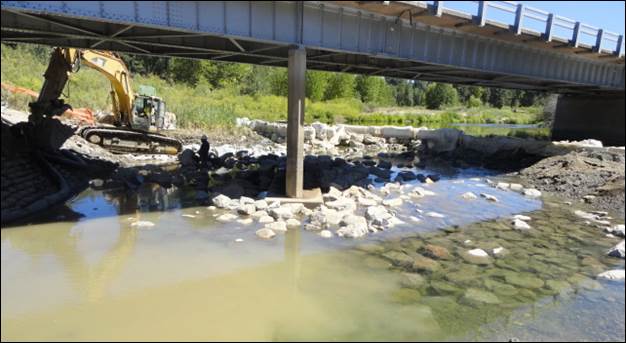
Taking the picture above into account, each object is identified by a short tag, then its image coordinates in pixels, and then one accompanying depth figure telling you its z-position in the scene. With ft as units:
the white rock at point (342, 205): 41.09
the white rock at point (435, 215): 42.39
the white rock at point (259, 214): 38.00
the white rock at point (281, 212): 37.50
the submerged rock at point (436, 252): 30.54
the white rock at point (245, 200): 40.81
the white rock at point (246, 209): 38.63
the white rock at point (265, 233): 32.93
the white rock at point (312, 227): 35.50
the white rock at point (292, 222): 36.27
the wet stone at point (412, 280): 25.43
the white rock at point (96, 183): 47.51
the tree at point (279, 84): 196.95
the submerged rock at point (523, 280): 26.32
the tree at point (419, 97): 300.61
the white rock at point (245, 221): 36.24
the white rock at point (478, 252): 31.22
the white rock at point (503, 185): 60.70
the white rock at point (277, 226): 34.81
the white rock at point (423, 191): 52.95
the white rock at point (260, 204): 39.73
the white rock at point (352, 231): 33.91
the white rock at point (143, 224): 34.91
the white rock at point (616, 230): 37.68
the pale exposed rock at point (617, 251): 31.99
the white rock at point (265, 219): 36.52
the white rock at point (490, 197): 51.13
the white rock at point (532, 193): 56.29
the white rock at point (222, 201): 40.86
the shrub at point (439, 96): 283.59
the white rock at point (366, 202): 44.45
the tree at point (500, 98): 319.88
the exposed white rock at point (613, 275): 27.12
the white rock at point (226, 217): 36.94
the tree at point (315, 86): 205.05
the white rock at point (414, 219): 40.13
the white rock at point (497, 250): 31.96
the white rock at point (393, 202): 45.50
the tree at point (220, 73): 182.48
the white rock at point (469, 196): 52.11
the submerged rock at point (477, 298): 23.61
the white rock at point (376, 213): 37.96
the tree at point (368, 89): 243.60
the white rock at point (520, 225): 39.37
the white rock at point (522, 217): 42.47
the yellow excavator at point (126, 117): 56.54
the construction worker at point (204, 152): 63.96
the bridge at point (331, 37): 37.83
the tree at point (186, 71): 181.37
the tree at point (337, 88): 218.59
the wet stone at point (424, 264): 28.19
